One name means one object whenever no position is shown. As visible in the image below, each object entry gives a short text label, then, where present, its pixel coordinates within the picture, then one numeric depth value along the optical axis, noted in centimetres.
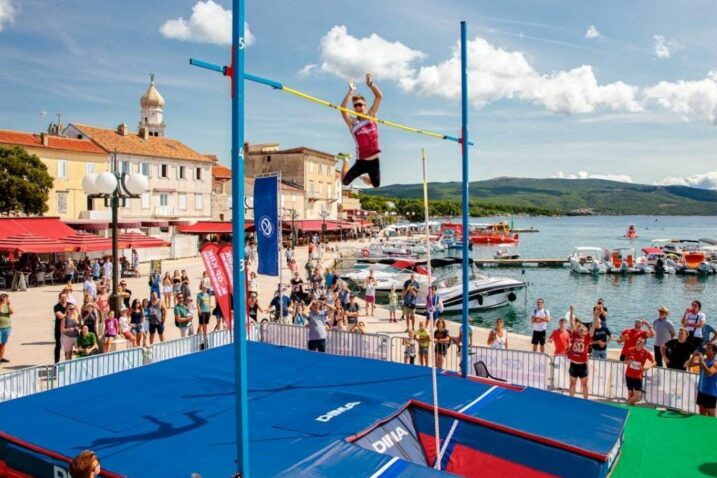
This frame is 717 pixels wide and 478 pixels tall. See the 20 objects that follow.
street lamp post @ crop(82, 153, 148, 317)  1166
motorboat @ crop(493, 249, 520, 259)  5722
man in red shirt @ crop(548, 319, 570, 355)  1295
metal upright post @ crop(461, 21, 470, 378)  952
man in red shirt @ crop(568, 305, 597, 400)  1102
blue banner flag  1090
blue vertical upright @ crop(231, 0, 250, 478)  488
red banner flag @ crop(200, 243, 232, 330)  1143
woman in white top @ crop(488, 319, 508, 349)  1295
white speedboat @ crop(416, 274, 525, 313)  2730
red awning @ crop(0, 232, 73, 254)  2583
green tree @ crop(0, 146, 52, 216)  3497
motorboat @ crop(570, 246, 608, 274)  4659
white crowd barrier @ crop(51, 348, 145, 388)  1029
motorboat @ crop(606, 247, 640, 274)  4694
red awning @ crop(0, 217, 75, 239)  2900
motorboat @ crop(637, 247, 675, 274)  4662
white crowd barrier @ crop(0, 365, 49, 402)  948
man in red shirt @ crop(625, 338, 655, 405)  1073
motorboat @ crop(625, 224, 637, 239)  9789
